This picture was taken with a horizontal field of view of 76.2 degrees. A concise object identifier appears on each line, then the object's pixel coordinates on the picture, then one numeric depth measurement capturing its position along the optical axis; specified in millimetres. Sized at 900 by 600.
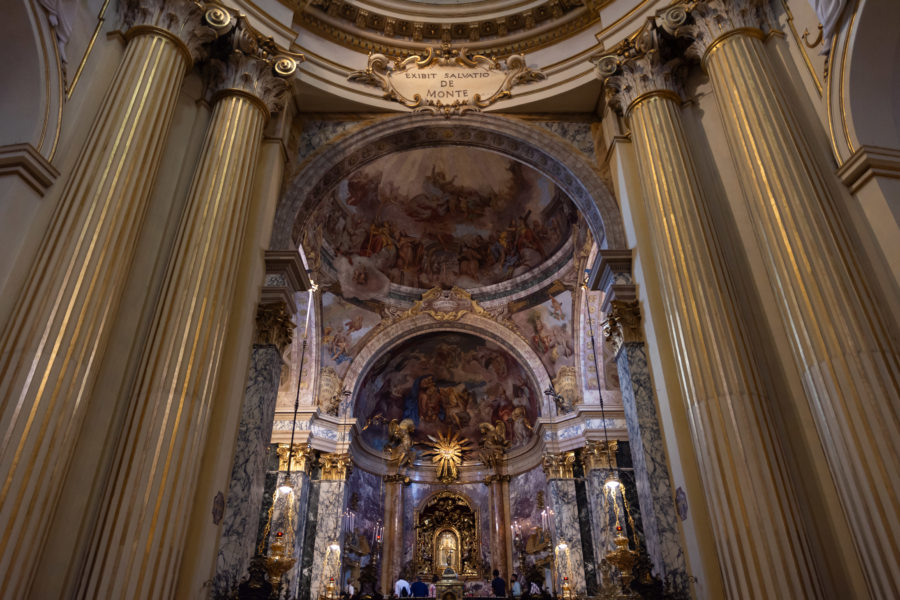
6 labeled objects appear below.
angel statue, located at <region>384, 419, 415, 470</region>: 18203
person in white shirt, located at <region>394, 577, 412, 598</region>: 15666
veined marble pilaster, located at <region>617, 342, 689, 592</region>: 5605
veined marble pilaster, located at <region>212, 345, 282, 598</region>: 5695
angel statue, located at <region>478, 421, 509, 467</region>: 18266
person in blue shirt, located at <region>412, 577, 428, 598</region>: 14823
